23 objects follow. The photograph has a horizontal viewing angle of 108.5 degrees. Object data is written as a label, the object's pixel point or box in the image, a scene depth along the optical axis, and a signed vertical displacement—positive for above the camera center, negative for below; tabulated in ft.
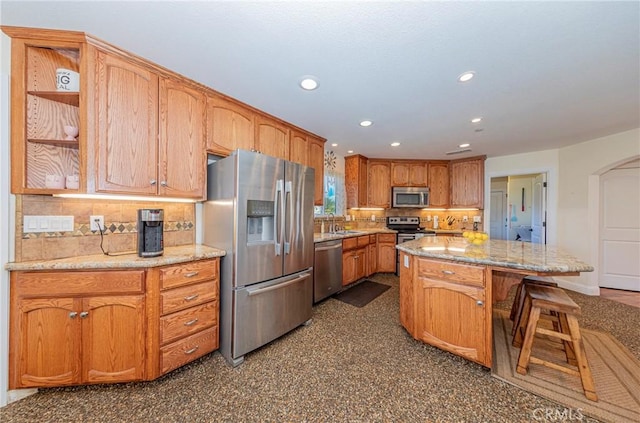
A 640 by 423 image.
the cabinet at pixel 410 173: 16.17 +2.75
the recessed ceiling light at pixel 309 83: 6.49 +3.76
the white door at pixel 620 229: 12.01 -0.84
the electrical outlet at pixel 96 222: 6.15 -0.32
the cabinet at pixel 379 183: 16.05 +2.01
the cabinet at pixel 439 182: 16.17 +2.12
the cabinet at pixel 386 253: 14.79 -2.64
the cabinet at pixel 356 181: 15.29 +2.11
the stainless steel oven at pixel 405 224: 16.28 -0.85
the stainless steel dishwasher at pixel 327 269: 10.00 -2.65
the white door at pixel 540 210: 13.82 +0.17
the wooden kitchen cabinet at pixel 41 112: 5.13 +2.36
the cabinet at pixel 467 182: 15.11 +2.04
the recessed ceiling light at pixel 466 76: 6.13 +3.71
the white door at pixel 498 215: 20.29 -0.23
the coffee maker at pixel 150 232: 5.82 -0.55
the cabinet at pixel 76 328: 4.89 -2.58
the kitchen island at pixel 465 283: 5.63 -2.00
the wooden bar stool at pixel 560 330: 5.20 -2.82
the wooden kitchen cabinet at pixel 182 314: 5.37 -2.61
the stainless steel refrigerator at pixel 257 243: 6.32 -0.96
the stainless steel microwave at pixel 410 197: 15.89 +1.05
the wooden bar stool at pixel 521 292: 6.80 -2.75
